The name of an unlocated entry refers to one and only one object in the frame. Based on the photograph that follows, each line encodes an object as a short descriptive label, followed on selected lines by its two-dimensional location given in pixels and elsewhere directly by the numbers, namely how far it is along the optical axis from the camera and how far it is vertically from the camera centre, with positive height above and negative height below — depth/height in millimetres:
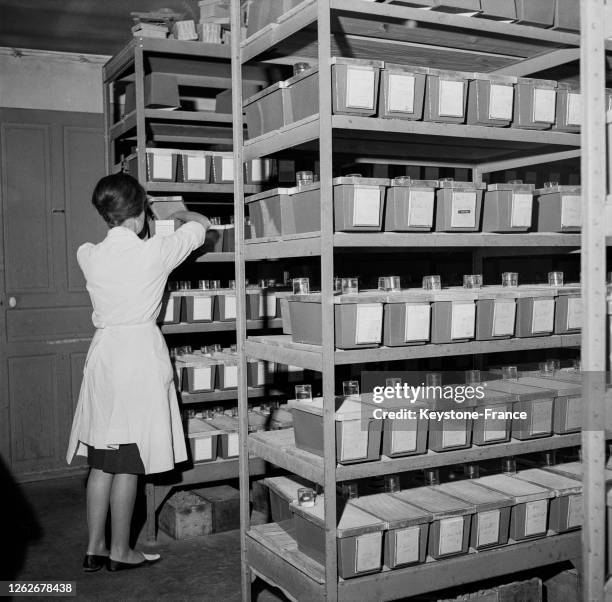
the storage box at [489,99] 3189 +695
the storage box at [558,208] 3430 +264
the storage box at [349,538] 2869 -1016
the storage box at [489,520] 3150 -1024
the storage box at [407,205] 3018 +247
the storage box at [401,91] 2953 +677
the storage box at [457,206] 3135 +255
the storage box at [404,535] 2967 -1021
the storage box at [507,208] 3285 +255
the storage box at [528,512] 3238 -1017
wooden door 5375 -30
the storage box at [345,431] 2889 -614
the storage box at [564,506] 3322 -1020
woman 3750 -481
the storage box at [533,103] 3309 +702
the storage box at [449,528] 3068 -1024
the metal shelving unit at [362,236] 2842 +131
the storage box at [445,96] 3068 +684
